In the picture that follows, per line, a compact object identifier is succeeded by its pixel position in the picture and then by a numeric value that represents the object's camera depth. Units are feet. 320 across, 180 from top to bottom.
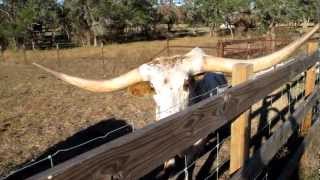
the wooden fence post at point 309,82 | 12.95
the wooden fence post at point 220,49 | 39.64
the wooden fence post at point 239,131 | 6.39
